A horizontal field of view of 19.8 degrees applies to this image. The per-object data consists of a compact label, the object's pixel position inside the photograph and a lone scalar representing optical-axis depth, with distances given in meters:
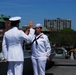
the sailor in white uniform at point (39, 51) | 5.91
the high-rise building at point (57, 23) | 122.35
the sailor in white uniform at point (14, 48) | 4.91
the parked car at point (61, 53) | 24.24
